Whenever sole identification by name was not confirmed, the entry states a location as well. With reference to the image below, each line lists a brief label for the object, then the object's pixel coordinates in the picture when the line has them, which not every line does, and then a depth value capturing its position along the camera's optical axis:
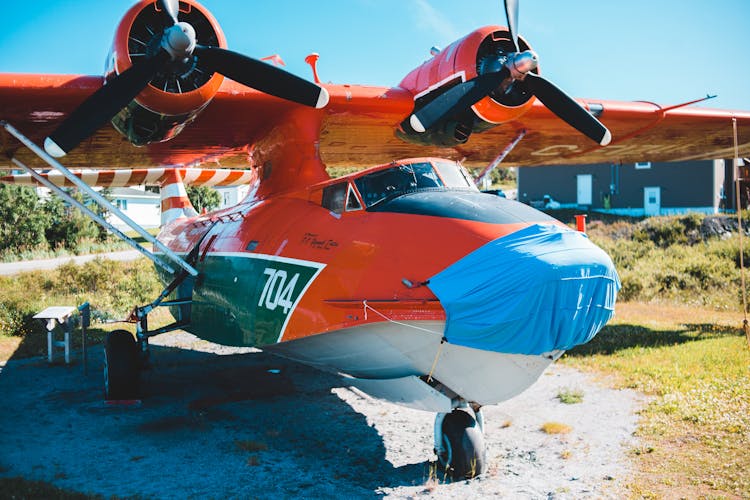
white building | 46.75
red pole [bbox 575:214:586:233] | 6.60
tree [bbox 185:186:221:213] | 37.72
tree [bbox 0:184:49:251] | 29.27
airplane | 4.48
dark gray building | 31.06
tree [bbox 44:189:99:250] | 31.50
